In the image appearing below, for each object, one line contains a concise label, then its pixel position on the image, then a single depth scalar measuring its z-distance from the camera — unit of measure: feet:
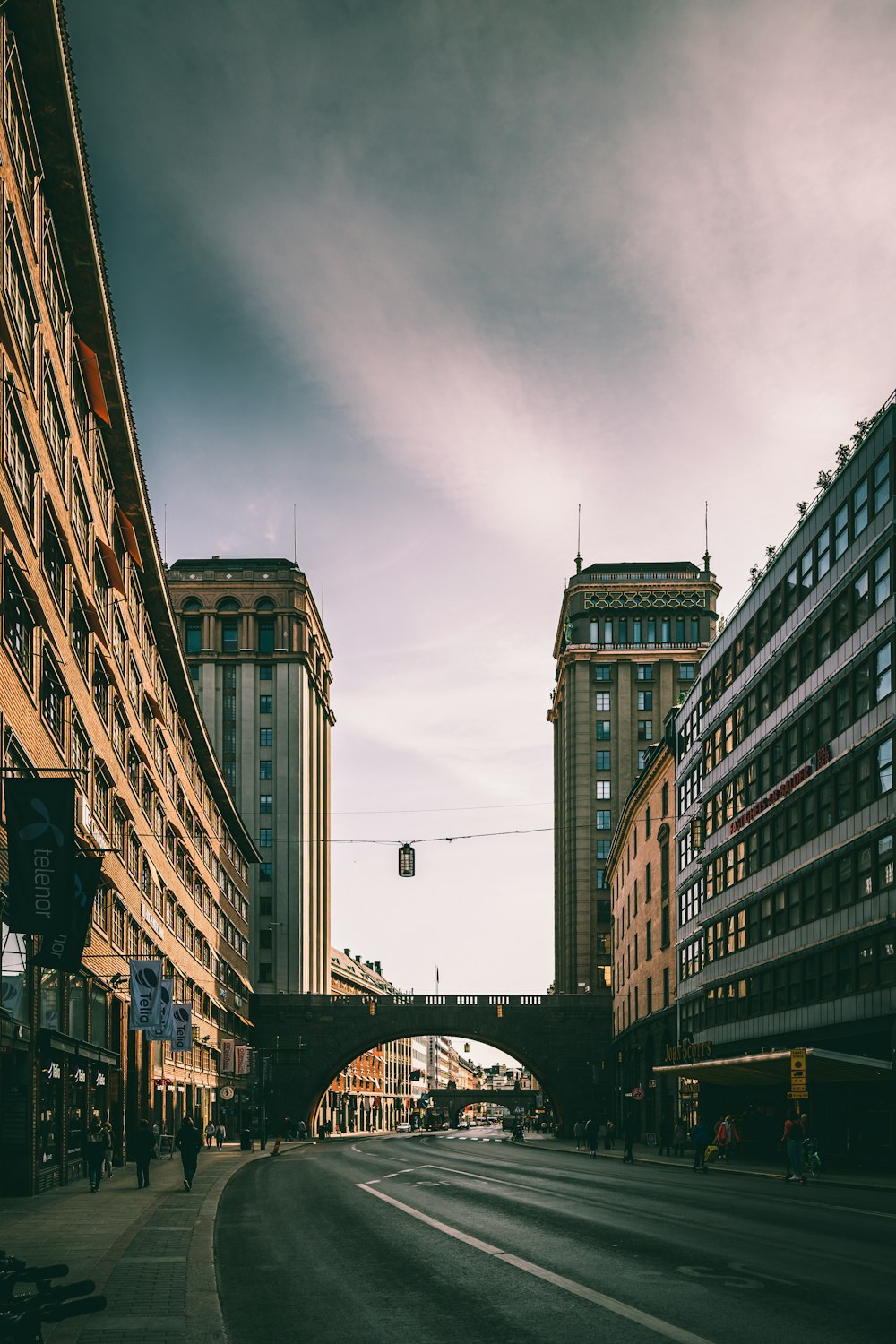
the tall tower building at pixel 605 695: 420.77
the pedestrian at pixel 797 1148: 120.06
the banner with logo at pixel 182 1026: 161.68
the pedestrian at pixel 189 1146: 112.47
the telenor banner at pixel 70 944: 80.18
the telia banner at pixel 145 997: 135.54
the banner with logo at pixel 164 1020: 137.59
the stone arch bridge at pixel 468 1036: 320.91
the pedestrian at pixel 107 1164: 129.24
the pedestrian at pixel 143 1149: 115.85
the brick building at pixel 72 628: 93.61
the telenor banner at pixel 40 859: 71.51
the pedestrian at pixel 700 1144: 151.02
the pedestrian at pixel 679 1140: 202.80
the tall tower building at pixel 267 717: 412.77
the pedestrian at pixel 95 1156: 109.81
